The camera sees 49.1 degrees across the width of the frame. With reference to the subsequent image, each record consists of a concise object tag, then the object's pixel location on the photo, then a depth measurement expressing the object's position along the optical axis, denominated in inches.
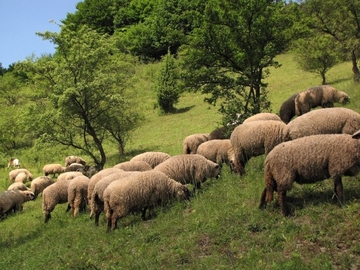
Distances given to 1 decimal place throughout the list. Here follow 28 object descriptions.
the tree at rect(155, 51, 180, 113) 1517.0
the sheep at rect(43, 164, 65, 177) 1003.9
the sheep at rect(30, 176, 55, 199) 808.4
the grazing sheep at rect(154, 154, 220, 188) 453.7
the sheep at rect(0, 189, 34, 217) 679.7
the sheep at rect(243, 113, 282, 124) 493.8
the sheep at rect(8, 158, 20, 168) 1253.4
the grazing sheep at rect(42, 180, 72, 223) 559.5
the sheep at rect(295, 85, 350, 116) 666.8
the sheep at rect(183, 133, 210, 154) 671.8
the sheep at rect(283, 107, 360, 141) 375.2
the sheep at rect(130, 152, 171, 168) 557.0
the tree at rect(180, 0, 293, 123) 645.9
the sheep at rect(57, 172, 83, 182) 658.8
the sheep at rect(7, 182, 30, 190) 798.8
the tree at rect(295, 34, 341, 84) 1215.6
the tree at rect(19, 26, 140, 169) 798.5
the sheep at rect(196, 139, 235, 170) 530.9
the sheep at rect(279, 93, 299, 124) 694.5
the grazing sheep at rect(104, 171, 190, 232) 379.2
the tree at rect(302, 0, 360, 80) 966.4
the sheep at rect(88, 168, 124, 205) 482.0
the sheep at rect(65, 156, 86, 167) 1063.6
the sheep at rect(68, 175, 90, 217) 525.3
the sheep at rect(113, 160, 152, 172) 512.7
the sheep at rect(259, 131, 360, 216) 282.8
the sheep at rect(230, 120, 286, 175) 400.5
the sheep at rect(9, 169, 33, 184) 1011.9
